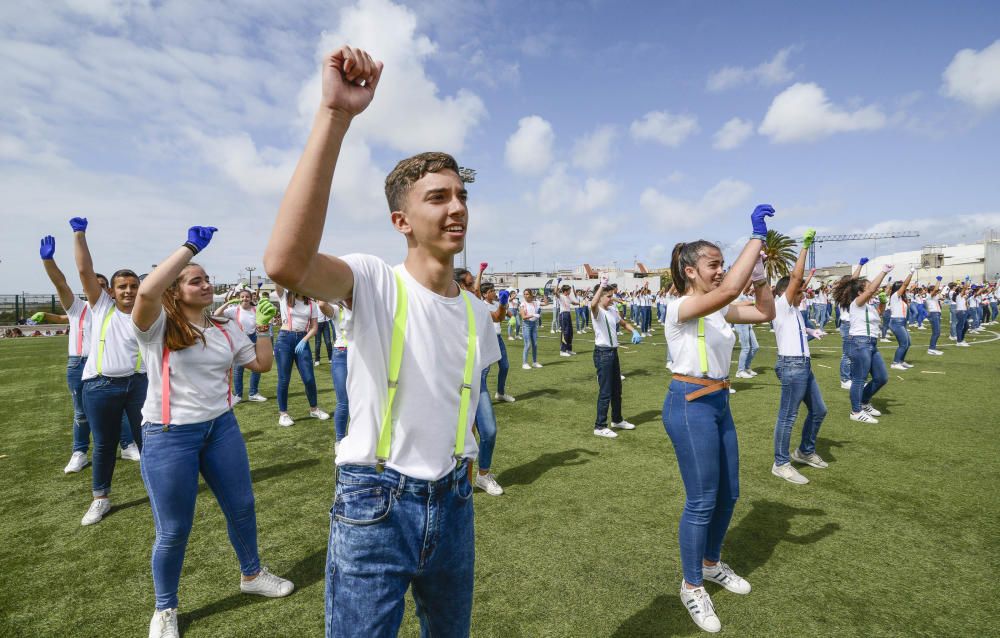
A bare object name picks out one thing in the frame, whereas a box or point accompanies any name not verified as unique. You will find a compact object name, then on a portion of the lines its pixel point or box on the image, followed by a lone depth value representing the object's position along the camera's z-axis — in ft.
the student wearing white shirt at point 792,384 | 18.80
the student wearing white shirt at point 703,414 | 10.78
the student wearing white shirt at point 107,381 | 16.42
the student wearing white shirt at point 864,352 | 25.94
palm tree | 149.18
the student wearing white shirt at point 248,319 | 33.46
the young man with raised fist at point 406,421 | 5.26
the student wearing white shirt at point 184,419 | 10.15
